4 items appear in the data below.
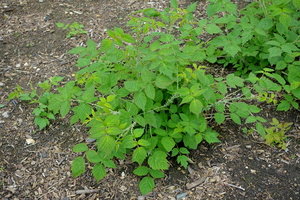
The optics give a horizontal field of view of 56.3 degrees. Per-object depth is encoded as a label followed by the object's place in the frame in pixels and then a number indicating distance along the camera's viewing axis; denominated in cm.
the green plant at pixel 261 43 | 268
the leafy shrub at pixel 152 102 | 198
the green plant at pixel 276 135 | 252
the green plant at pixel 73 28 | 375
